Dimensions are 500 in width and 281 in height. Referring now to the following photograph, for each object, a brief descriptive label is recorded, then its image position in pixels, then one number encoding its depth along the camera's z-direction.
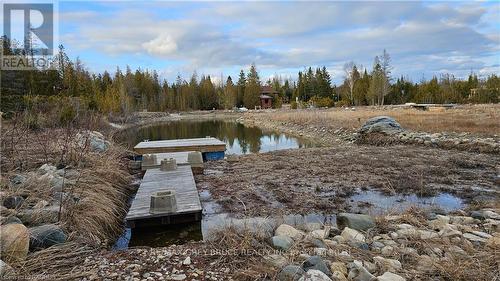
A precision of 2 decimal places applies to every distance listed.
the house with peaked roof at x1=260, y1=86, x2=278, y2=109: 53.31
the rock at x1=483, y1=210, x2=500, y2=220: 4.90
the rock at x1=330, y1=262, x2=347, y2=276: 3.21
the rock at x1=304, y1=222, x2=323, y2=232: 4.59
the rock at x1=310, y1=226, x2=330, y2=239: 4.16
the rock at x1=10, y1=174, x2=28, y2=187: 4.89
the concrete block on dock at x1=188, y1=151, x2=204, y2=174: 9.33
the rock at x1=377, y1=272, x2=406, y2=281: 2.99
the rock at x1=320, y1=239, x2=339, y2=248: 3.85
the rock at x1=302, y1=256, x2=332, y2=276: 3.18
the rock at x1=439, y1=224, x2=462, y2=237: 4.11
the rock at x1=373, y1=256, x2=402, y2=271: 3.28
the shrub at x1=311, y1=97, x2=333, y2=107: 43.17
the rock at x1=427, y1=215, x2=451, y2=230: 4.53
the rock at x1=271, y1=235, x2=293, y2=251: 3.83
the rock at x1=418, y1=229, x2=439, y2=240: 4.04
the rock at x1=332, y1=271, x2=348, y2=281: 3.09
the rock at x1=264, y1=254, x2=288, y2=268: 3.33
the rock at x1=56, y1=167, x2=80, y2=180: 6.06
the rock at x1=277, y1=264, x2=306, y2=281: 3.06
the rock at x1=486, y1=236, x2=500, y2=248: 3.68
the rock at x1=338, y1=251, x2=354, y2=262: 3.45
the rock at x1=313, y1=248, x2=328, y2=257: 3.58
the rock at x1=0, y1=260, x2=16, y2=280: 2.88
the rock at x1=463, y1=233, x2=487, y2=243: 3.96
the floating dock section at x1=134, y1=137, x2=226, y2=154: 12.09
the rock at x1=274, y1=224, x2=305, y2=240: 4.15
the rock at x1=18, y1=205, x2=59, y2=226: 4.10
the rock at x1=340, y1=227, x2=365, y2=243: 4.09
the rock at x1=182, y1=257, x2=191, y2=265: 3.53
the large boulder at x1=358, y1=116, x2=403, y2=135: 14.73
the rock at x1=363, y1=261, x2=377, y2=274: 3.27
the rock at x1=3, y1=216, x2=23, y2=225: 3.72
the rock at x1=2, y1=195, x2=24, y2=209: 4.23
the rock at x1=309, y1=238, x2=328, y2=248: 3.83
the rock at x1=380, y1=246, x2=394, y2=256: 3.65
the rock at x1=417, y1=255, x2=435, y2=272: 3.26
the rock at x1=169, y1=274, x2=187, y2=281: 3.23
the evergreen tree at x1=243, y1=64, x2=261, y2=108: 52.84
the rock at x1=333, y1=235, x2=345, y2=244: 4.00
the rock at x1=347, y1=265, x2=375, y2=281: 3.07
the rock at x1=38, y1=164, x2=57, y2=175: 5.68
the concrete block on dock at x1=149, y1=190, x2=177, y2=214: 5.46
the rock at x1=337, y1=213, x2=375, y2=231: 4.66
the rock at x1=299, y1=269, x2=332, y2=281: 2.97
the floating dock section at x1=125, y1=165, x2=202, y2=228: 5.43
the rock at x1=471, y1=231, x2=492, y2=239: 4.09
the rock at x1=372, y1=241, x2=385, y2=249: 3.86
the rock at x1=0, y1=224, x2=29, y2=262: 3.21
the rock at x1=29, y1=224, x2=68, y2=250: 3.66
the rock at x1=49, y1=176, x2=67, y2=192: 5.15
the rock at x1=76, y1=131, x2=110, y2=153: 8.51
